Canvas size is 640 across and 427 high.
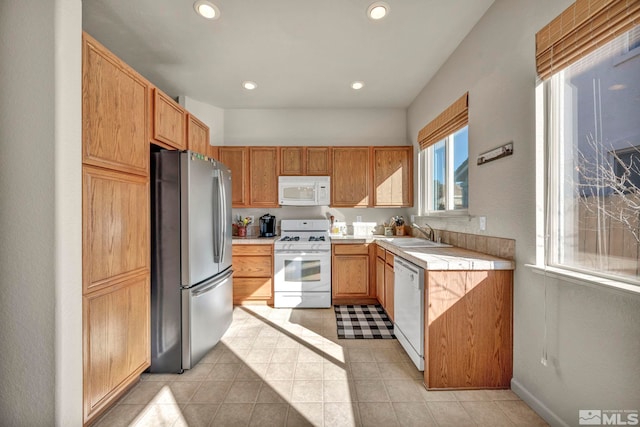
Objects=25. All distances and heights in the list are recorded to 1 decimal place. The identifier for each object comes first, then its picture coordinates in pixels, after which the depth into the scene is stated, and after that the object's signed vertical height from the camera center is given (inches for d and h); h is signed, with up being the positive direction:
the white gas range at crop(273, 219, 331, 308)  130.7 -31.7
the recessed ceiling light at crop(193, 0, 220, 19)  74.4 +59.6
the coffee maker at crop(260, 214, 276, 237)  150.3 -7.6
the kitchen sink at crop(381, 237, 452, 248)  100.8 -12.7
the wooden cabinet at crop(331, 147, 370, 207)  144.9 +19.8
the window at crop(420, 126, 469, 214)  102.0 +17.1
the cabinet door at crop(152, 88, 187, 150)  79.0 +30.4
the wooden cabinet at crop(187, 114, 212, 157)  101.2 +32.3
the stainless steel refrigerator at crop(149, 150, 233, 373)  78.4 -14.2
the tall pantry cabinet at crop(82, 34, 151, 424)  55.9 -3.4
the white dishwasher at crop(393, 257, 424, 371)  73.5 -30.0
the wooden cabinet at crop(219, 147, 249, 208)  143.9 +24.2
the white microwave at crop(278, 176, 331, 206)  142.4 +12.4
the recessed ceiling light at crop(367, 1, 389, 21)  74.3 +59.1
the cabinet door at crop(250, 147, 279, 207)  144.4 +20.3
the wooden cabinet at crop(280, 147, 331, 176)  144.3 +28.7
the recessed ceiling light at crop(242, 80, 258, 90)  122.2 +61.0
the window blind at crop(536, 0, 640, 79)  44.8 +34.7
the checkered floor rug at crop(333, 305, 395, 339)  103.0 -47.9
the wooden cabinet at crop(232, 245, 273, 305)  132.5 -30.6
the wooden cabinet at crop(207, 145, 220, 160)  140.7 +33.2
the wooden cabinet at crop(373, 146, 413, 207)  145.5 +20.4
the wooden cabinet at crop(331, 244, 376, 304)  134.0 -31.5
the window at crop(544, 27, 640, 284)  45.4 +9.5
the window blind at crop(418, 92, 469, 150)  92.3 +35.9
